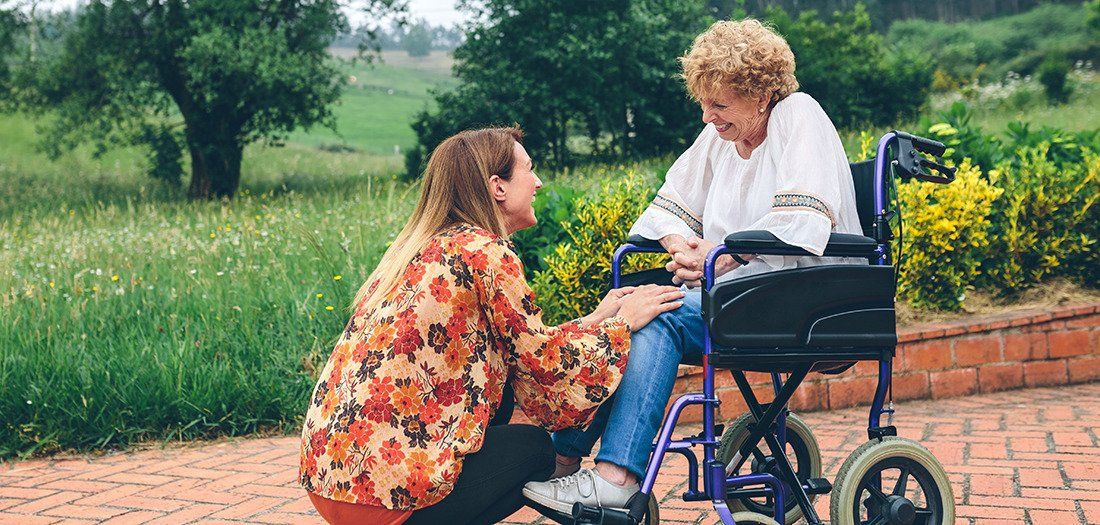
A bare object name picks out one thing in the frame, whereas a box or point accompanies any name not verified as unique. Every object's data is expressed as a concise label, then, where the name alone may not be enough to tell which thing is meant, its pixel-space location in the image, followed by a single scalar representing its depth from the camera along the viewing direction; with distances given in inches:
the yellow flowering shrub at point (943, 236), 208.2
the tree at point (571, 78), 784.3
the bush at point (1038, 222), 219.3
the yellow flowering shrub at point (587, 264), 191.3
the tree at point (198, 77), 644.1
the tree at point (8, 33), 693.3
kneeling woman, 91.6
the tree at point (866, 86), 776.9
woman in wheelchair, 100.0
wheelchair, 99.1
